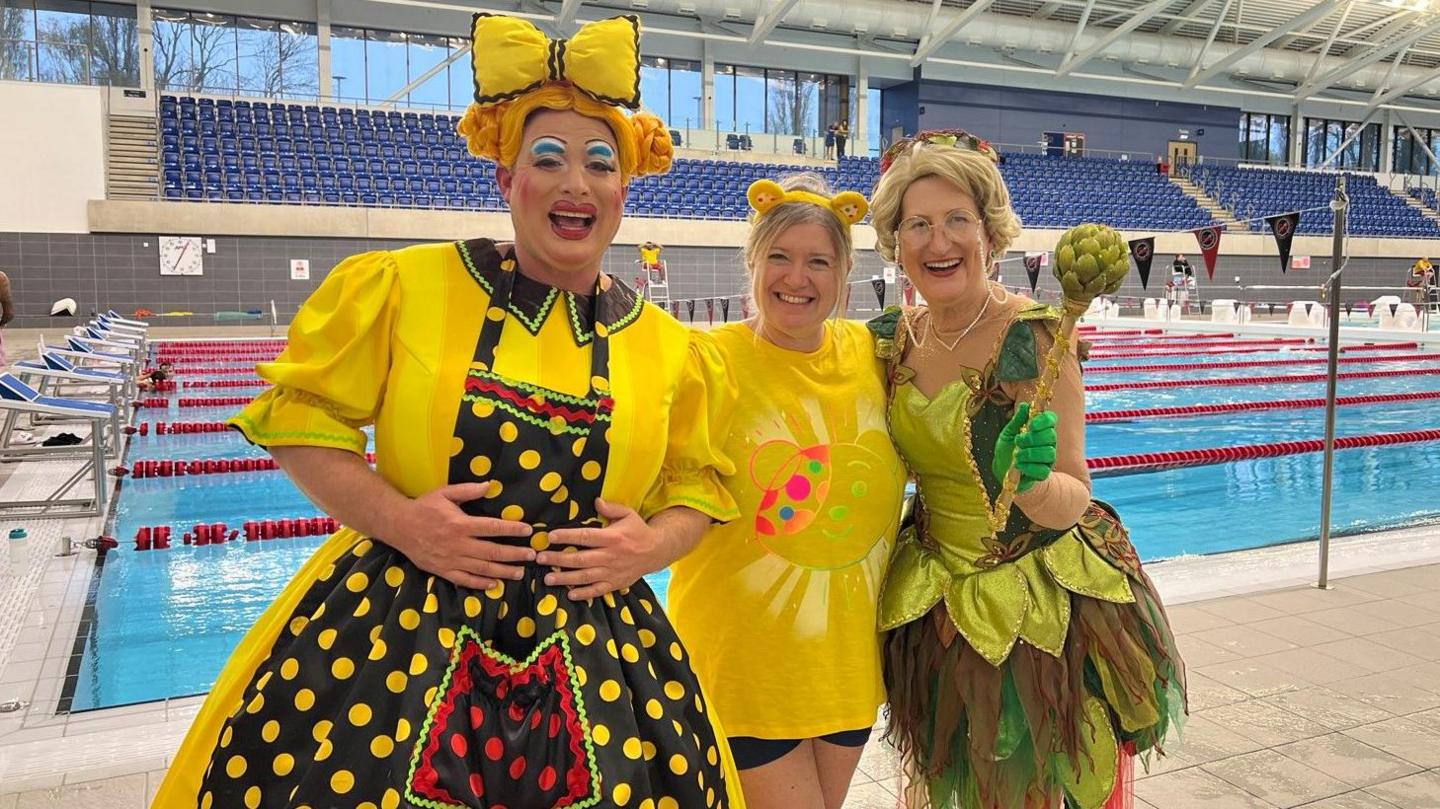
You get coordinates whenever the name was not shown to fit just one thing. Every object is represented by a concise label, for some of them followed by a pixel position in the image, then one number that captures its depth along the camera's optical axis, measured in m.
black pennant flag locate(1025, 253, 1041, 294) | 14.49
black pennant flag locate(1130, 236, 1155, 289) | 8.02
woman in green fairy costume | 1.83
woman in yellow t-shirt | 1.87
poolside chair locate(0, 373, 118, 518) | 5.85
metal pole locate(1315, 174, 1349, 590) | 4.08
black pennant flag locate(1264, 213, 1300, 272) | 5.79
